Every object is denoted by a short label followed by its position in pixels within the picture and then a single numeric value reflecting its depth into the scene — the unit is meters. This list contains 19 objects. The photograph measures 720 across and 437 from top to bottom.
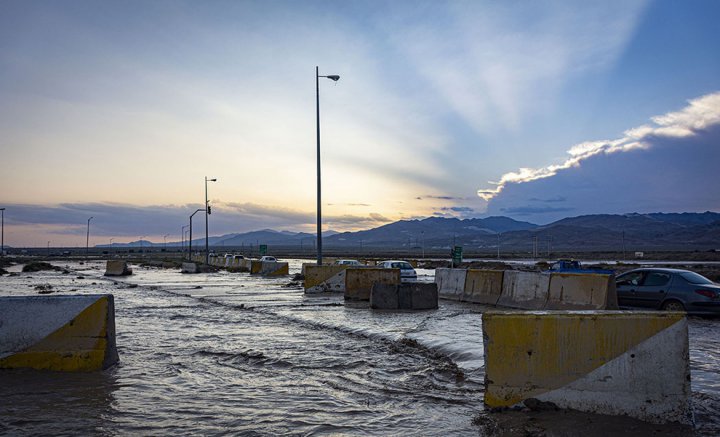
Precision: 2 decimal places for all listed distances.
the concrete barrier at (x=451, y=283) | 20.97
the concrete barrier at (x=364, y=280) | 20.64
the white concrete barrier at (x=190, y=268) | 48.19
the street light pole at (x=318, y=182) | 27.77
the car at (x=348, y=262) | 34.91
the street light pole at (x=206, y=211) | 66.38
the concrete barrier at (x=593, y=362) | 6.24
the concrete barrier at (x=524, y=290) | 16.62
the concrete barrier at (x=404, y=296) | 17.78
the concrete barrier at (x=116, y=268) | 43.47
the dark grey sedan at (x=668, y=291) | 15.16
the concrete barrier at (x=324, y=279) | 24.28
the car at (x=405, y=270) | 30.27
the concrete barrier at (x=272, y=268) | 41.56
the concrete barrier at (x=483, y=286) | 18.92
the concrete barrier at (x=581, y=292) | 14.75
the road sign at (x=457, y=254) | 30.39
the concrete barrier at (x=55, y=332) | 8.55
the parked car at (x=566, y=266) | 24.88
